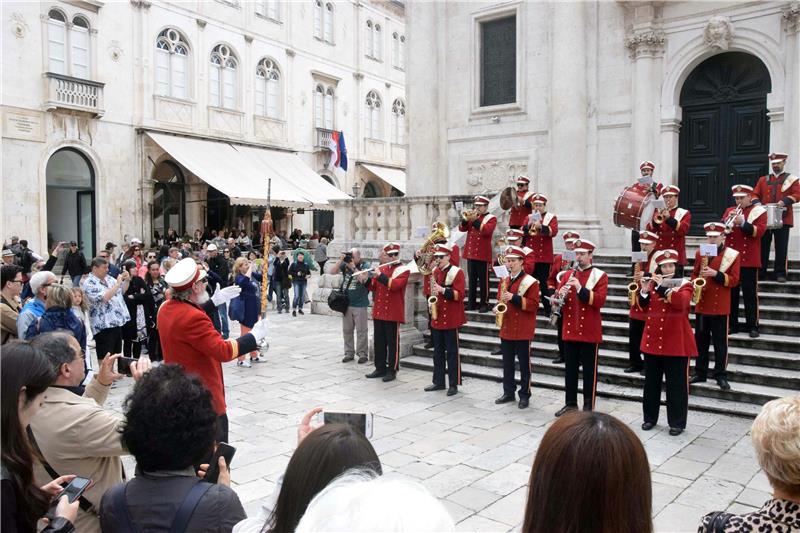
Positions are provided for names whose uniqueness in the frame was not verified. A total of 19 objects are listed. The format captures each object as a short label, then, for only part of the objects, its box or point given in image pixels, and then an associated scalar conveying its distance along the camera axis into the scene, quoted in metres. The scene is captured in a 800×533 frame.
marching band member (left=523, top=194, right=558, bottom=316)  11.29
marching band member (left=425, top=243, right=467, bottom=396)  9.48
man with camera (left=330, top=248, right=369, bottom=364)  11.50
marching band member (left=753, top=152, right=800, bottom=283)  10.18
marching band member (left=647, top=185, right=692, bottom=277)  10.02
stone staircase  8.35
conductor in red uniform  5.08
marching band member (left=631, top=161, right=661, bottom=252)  10.75
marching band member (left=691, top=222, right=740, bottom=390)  8.48
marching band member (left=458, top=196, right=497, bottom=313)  11.80
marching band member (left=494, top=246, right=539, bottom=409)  8.71
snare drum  9.84
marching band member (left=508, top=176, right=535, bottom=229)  12.12
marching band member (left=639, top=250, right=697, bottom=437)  7.36
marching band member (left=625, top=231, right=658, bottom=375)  8.85
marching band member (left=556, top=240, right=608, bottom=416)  8.10
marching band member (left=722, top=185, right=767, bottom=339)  9.32
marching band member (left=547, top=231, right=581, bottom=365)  9.44
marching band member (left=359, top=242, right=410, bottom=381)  10.32
